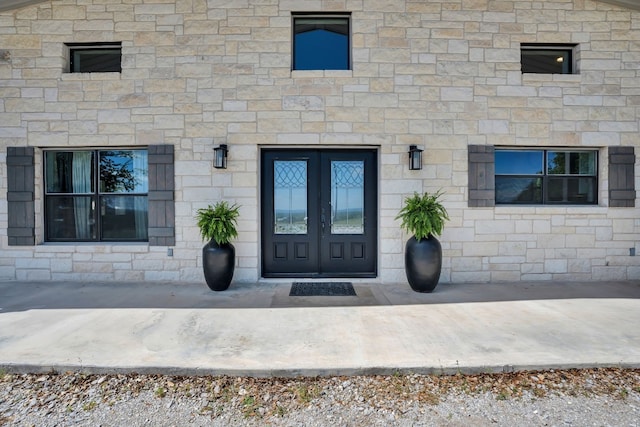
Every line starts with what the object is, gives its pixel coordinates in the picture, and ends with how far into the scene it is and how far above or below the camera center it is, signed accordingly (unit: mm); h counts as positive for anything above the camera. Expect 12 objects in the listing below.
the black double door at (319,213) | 5422 -80
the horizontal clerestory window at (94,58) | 5422 +2512
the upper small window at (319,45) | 5426 +2700
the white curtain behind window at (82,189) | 5434 +324
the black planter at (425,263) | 4656 -780
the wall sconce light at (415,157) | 5059 +783
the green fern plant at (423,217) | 4625 -126
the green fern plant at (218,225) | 4676 -236
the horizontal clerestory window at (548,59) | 5527 +2527
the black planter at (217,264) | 4730 -808
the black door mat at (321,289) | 4633 -1200
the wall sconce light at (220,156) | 5016 +799
